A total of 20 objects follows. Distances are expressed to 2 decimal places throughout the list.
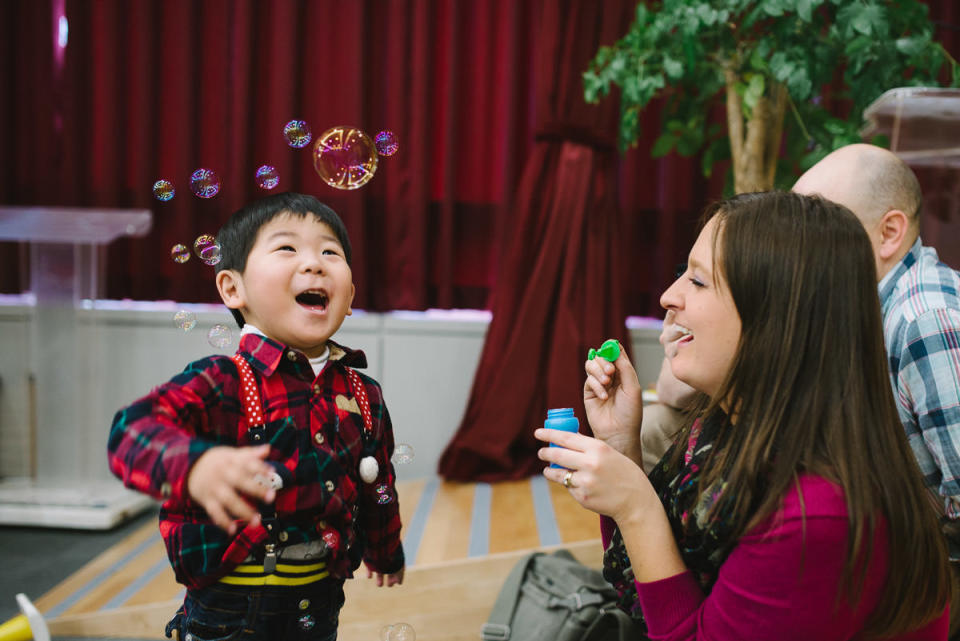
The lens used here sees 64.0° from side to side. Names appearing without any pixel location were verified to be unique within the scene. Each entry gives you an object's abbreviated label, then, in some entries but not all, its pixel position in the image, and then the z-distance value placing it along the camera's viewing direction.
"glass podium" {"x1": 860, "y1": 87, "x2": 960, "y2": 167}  1.77
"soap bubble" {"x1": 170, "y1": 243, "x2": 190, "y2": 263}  1.23
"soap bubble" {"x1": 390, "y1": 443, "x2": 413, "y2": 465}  1.12
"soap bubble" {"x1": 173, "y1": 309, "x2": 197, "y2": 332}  1.16
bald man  1.26
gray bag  1.49
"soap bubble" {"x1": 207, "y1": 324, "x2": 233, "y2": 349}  1.11
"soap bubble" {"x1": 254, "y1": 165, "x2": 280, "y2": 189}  1.18
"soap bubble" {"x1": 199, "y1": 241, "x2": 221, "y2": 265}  1.06
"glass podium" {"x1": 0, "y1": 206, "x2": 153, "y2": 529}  2.50
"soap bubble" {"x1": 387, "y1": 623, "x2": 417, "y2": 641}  1.16
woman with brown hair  0.84
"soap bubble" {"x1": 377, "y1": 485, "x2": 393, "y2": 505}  1.05
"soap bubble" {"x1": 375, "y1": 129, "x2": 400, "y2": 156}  1.34
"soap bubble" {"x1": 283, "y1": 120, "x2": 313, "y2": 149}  1.25
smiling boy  0.93
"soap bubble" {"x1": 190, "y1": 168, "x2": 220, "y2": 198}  1.21
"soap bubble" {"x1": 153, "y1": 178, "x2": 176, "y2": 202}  1.21
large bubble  1.30
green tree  1.85
